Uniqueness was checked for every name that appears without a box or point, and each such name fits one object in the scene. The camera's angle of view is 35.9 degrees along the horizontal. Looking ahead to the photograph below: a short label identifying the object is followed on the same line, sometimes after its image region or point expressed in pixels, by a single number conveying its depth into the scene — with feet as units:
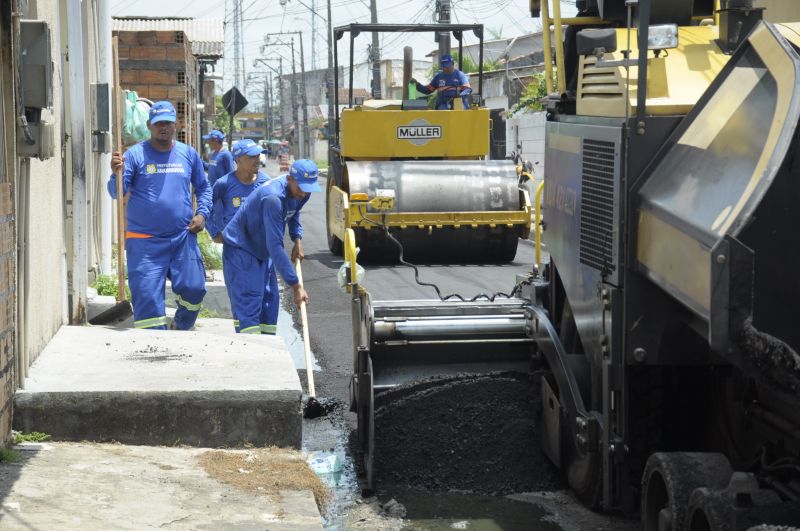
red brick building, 61.11
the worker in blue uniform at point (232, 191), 32.53
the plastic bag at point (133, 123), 45.09
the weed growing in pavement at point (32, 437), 18.72
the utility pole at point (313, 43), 274.81
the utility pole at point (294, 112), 267.18
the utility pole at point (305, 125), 236.57
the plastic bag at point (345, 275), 22.28
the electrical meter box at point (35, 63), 19.58
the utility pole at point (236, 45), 270.59
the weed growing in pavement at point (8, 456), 17.39
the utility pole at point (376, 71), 64.86
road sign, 74.33
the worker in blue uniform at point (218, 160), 50.78
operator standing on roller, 56.49
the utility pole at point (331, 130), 60.20
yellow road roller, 49.42
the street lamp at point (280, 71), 345.47
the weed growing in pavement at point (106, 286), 36.81
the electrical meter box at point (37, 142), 19.84
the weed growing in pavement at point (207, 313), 37.42
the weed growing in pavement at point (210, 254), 46.70
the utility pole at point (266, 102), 421.51
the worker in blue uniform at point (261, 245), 26.09
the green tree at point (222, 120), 223.92
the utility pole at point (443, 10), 76.02
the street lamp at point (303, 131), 237.25
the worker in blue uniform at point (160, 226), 27.35
